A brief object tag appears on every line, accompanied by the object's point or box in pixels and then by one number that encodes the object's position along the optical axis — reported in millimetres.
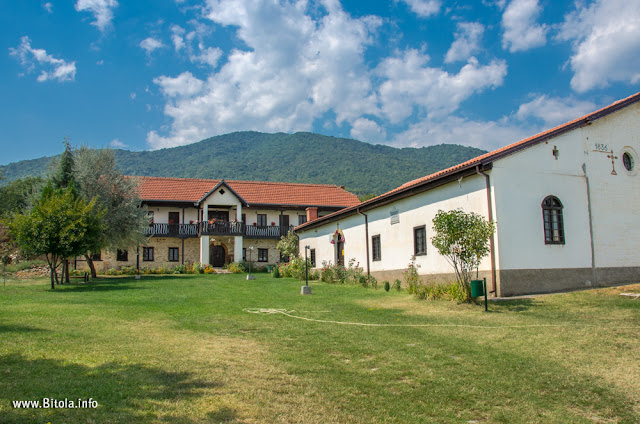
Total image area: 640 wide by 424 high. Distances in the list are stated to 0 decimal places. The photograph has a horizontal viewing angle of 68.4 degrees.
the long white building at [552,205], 14164
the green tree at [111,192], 26422
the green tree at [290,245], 31344
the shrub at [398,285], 17391
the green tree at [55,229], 18109
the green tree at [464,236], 12812
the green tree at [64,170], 26641
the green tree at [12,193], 44344
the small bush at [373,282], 19591
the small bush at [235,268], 33719
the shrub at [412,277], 15900
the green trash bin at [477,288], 11867
